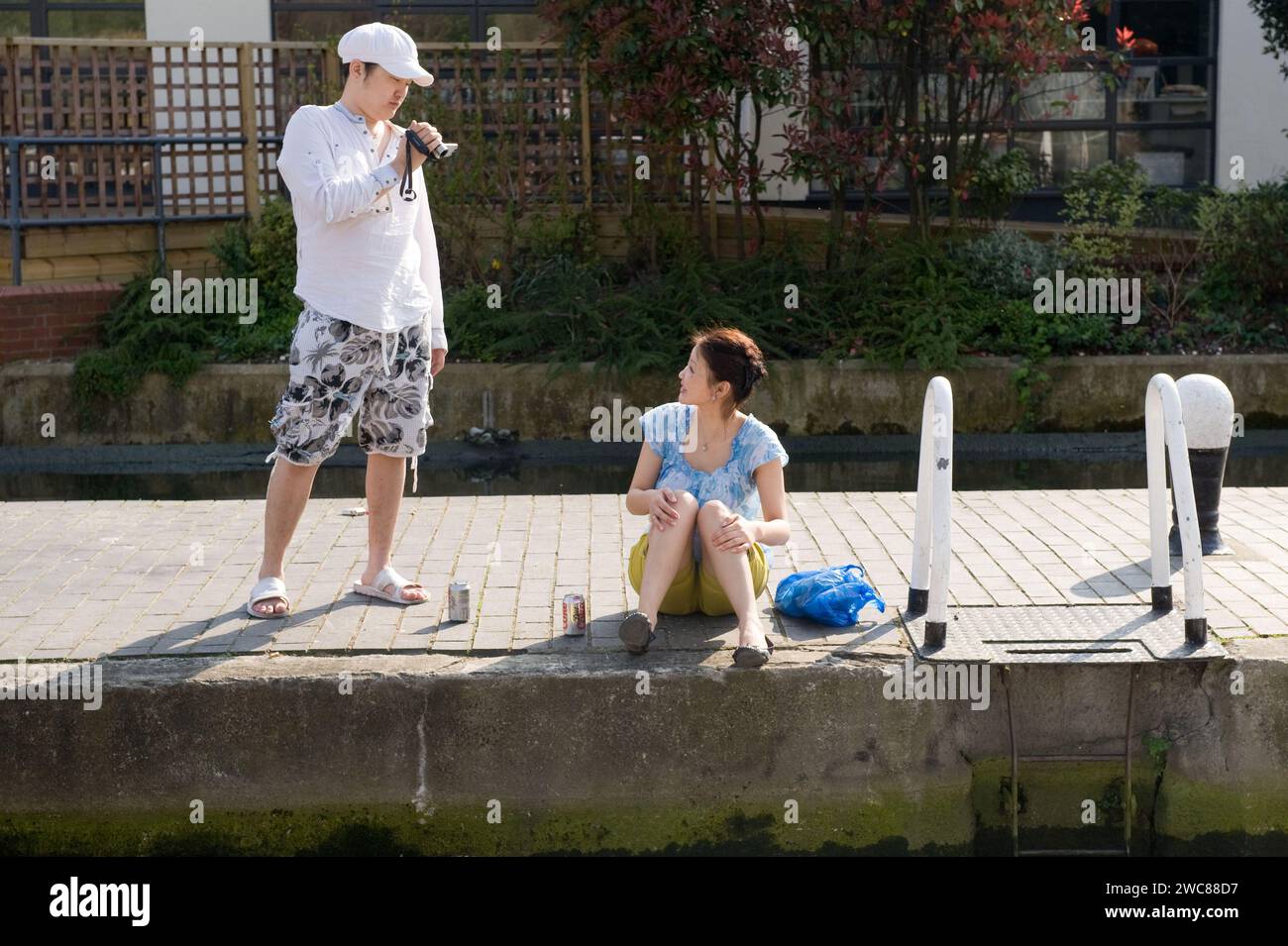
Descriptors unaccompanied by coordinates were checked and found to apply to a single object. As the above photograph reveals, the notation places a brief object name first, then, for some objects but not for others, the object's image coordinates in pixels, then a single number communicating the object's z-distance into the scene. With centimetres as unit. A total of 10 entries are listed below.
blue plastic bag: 527
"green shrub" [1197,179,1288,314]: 1144
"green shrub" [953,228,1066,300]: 1153
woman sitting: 507
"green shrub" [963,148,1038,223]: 1257
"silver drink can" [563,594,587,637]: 525
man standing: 523
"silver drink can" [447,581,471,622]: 539
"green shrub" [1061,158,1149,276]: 1177
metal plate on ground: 494
